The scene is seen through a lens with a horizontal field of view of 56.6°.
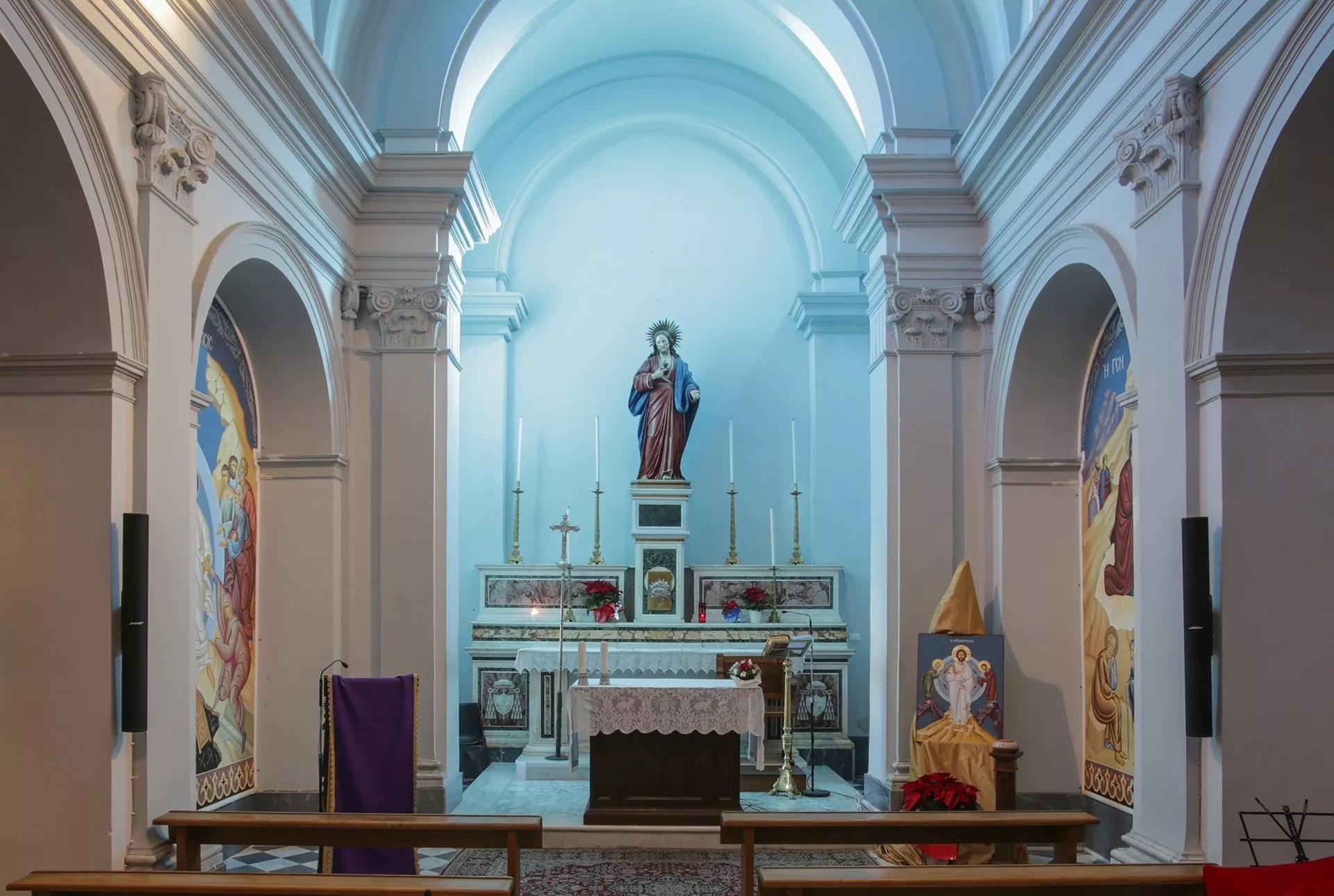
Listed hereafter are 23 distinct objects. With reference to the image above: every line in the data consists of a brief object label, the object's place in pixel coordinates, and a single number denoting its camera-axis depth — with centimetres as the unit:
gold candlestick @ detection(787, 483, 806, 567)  1247
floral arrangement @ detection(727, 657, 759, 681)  869
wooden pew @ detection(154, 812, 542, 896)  502
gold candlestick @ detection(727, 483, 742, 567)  1252
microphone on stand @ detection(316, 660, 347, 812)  631
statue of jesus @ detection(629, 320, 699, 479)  1238
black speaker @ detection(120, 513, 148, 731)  549
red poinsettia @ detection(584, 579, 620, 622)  1186
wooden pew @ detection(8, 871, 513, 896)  394
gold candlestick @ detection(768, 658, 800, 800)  966
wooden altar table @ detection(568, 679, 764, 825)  840
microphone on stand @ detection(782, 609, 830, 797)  977
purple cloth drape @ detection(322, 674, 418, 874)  646
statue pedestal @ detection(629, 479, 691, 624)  1209
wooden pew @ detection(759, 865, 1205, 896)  401
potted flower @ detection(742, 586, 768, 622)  1198
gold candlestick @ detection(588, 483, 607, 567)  1240
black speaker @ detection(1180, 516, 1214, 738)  548
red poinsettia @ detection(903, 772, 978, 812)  686
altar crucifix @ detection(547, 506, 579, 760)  977
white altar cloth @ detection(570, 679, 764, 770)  839
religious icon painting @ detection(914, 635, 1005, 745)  841
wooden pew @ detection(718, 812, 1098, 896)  506
